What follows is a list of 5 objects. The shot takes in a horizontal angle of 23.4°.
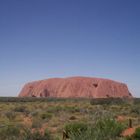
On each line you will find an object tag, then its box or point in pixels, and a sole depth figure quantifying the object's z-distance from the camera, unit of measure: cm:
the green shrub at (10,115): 2796
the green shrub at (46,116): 2859
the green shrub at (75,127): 1624
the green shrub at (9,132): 1523
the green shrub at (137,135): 1396
